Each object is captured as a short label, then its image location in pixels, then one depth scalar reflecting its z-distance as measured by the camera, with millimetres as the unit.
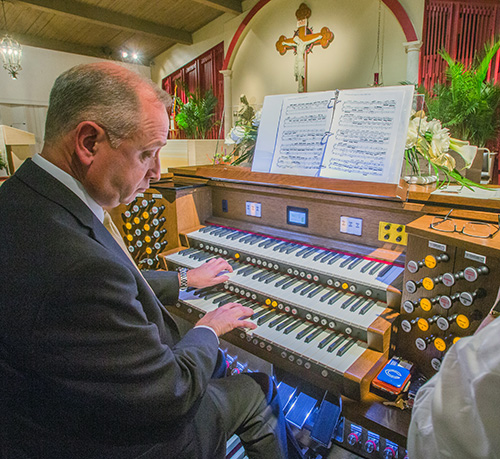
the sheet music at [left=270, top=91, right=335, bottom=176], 2055
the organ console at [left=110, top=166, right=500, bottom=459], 1334
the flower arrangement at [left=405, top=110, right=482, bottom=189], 1781
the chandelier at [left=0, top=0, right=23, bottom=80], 6371
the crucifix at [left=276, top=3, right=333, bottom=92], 6625
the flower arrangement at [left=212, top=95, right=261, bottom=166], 2491
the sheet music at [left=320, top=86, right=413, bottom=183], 1784
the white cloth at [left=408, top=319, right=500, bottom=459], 585
